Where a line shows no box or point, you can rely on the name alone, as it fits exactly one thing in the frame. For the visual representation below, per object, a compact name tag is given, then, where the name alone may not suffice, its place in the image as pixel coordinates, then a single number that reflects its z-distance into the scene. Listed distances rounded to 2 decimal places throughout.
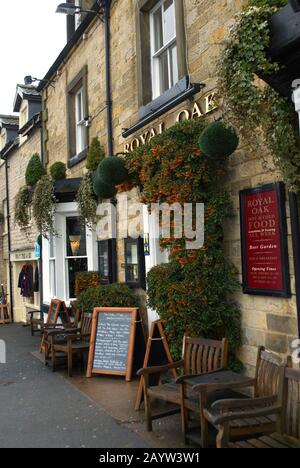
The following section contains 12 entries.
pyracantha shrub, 5.16
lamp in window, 10.33
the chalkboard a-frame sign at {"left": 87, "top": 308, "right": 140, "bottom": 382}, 6.72
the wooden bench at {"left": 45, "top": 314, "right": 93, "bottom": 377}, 7.21
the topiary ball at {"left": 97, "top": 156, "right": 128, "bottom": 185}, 6.72
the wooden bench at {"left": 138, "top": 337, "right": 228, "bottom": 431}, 4.48
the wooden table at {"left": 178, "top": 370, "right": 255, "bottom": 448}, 3.86
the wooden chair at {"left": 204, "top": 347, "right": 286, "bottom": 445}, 3.36
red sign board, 4.60
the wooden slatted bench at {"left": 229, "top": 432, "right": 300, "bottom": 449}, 3.24
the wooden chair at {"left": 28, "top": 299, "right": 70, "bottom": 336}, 9.42
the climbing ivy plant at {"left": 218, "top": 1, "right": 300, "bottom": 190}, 3.72
